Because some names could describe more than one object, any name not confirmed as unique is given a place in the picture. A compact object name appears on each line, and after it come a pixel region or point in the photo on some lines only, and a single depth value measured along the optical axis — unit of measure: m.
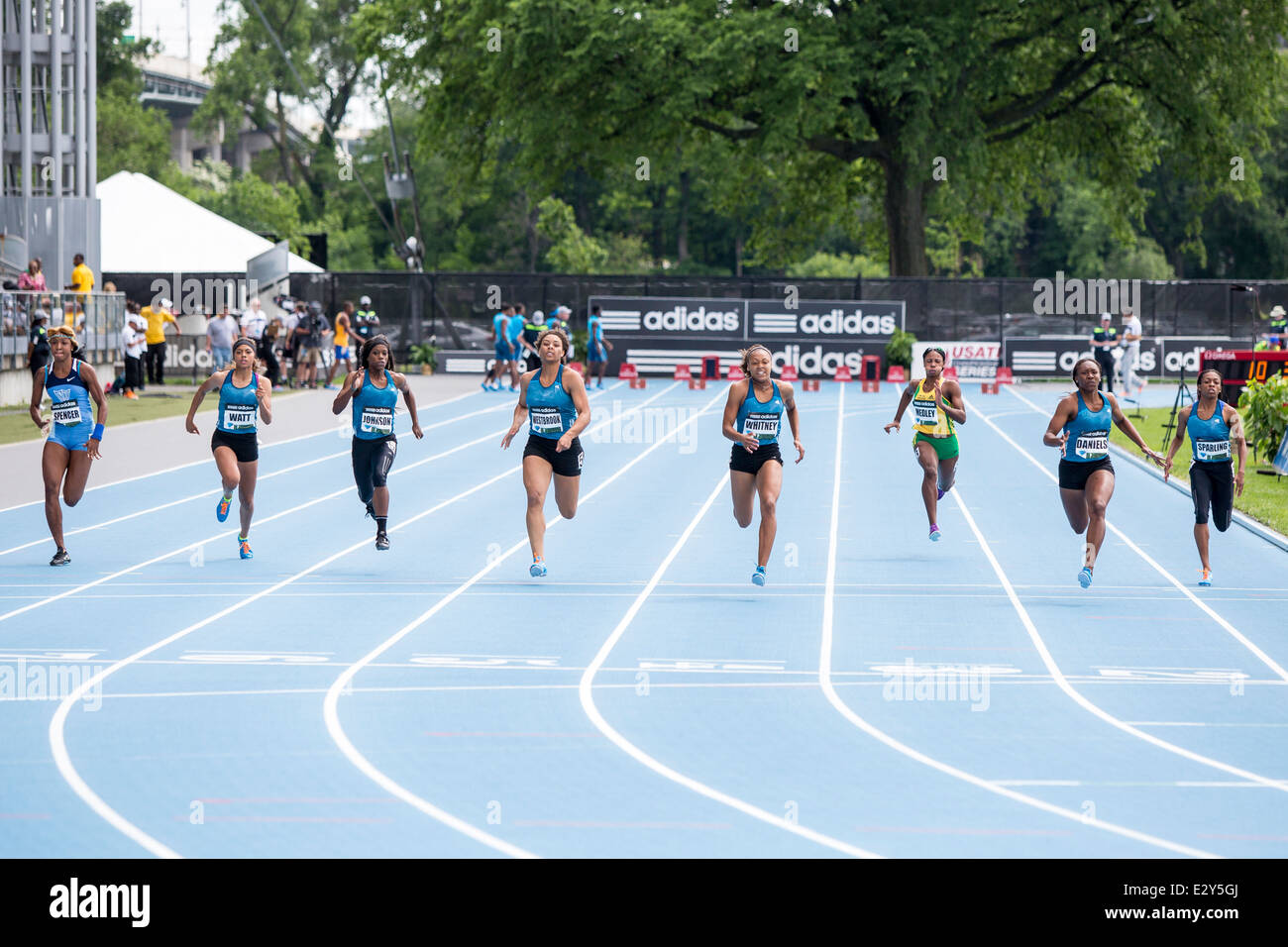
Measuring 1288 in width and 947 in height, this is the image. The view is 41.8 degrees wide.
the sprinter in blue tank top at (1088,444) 13.12
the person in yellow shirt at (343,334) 38.06
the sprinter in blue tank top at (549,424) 13.24
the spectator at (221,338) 35.38
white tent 42.22
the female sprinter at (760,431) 13.03
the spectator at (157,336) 36.03
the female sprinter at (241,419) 14.25
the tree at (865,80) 42.25
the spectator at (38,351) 27.56
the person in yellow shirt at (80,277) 32.44
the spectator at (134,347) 32.84
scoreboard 24.55
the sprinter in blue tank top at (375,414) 14.32
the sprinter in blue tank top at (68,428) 13.66
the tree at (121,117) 81.62
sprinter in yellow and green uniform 15.60
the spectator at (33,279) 30.22
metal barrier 29.80
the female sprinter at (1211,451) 13.23
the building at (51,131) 34.28
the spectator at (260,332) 35.66
